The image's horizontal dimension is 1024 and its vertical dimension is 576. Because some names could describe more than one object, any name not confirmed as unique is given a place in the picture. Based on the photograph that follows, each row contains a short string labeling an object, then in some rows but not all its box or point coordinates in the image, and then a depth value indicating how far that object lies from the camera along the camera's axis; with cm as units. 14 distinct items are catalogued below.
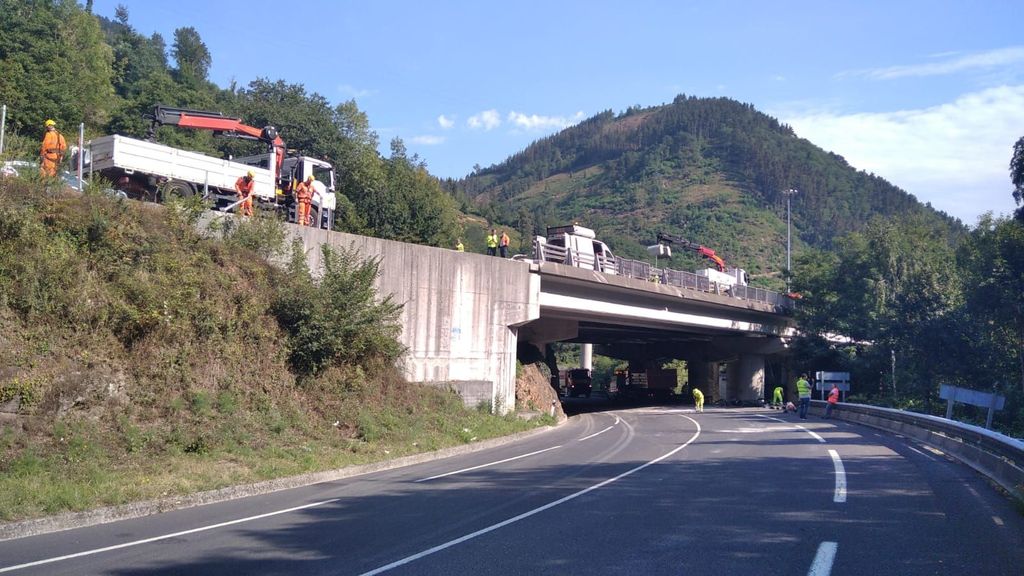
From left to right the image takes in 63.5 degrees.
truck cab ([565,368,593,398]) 6103
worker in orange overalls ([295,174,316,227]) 2420
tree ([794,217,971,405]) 3572
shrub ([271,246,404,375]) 1919
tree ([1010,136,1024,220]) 2017
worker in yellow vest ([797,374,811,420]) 3009
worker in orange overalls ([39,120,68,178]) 1798
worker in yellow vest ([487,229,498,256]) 3250
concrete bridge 2403
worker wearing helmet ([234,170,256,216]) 2234
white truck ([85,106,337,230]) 2220
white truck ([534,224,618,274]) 3198
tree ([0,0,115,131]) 4050
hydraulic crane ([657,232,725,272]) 5183
